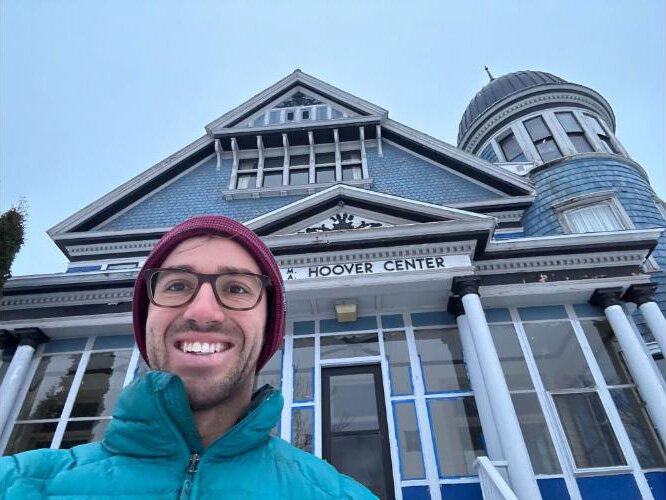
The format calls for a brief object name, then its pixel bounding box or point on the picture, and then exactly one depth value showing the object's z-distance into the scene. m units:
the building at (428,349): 6.39
